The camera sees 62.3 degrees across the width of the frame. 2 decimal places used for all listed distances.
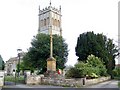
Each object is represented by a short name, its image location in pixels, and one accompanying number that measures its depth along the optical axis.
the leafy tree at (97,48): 17.11
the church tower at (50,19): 44.94
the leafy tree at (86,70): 11.58
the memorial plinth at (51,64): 12.68
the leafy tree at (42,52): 19.94
